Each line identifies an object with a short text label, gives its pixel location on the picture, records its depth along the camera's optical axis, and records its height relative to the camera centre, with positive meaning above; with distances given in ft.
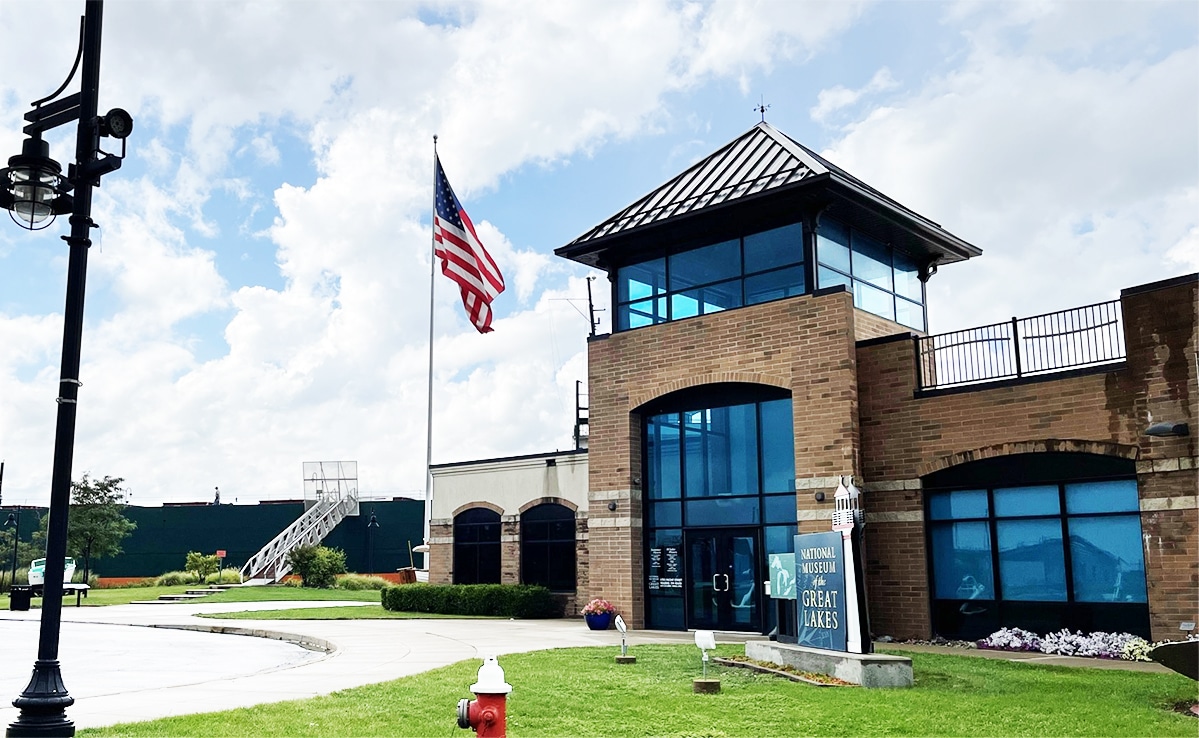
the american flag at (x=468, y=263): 90.99 +24.11
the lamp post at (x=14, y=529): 142.34 +2.15
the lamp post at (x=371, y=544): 166.81 -0.57
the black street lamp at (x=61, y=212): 25.84 +8.66
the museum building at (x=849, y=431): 56.75 +6.48
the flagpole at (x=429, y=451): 103.12 +9.41
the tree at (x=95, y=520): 143.02 +3.15
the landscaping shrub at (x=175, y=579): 148.25 -5.18
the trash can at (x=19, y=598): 104.32 -5.31
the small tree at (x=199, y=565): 147.02 -3.16
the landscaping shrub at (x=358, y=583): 139.95 -5.62
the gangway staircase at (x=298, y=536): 149.69 +0.73
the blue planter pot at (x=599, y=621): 75.56 -5.91
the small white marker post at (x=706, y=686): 39.14 -5.54
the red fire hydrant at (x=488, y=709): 19.45 -3.12
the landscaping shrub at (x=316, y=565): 137.18 -3.11
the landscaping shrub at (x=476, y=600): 89.66 -5.35
